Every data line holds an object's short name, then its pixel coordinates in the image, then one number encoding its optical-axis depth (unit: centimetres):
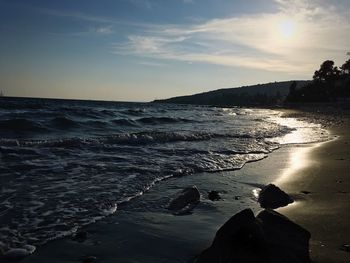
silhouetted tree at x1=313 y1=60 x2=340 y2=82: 8681
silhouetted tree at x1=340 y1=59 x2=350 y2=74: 8581
